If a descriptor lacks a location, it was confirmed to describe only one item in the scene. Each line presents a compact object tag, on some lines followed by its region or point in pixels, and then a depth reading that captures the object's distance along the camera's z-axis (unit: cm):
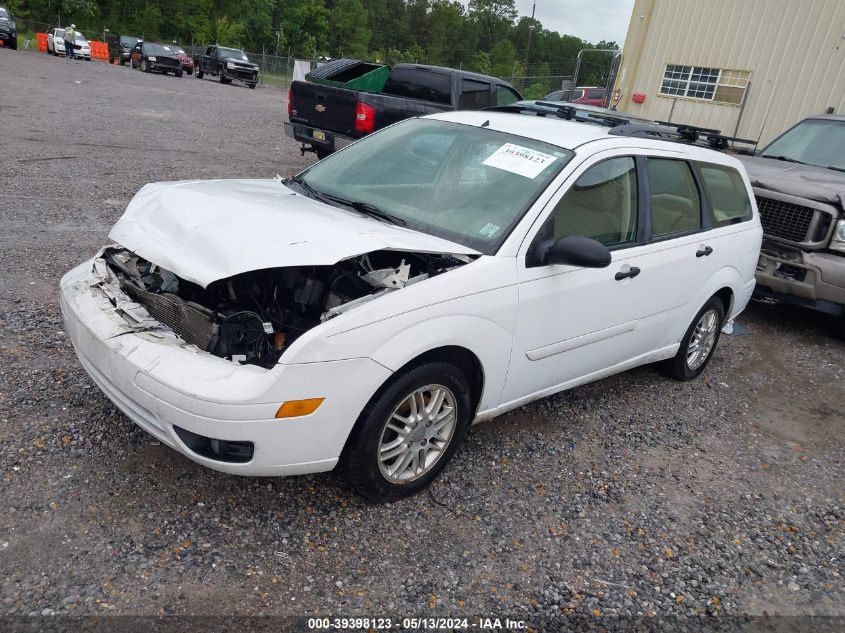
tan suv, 614
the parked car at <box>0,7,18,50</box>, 3319
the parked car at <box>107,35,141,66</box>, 3684
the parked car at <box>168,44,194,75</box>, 3377
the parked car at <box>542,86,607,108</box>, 2189
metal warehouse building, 1315
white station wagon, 267
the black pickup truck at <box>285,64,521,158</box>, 950
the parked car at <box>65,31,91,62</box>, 3578
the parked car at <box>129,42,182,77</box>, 3228
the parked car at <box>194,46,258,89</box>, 3347
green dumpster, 1105
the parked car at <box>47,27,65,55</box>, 3547
